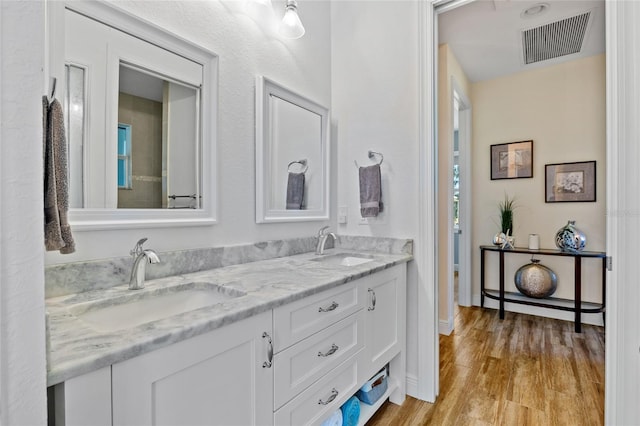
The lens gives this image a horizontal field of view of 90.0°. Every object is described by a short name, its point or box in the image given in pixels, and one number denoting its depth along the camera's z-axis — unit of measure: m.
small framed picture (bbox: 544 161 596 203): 3.08
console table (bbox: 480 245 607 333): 2.90
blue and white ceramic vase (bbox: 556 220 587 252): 3.01
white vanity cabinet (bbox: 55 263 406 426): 0.68
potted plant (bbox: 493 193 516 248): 3.36
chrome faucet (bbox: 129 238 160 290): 1.09
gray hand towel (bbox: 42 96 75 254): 0.66
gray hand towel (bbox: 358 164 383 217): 2.03
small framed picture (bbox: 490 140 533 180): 3.39
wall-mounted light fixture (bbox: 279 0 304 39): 1.81
